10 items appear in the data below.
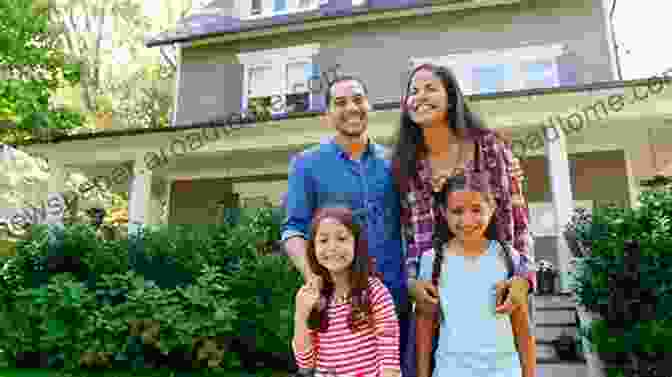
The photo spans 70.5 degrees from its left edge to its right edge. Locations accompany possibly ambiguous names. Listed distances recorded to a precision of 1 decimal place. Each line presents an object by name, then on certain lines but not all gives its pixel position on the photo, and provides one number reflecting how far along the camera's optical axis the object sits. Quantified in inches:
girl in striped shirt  71.4
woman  75.2
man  78.8
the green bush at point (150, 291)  221.1
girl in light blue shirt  68.4
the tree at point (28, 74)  501.7
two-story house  299.6
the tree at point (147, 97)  837.8
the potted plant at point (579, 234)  206.8
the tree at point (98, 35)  757.3
